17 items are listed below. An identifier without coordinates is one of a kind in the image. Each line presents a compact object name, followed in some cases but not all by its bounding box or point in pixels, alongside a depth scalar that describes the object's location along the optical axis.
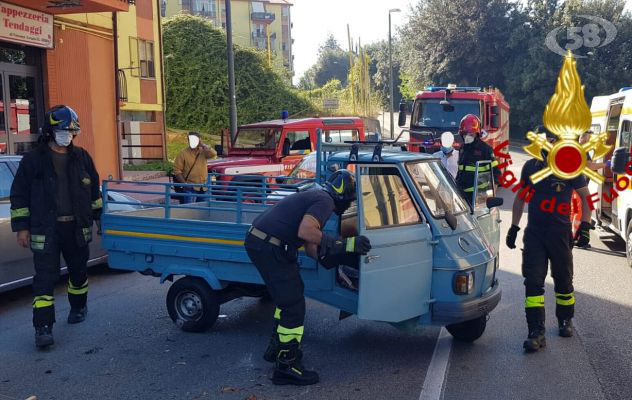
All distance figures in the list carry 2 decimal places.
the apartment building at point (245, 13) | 72.75
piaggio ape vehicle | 5.07
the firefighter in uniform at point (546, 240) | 5.56
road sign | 31.25
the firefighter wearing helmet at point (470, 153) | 7.93
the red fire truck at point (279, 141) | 12.96
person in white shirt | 8.61
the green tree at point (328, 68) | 95.38
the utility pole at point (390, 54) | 36.85
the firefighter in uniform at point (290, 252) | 4.84
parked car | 6.88
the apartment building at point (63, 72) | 14.30
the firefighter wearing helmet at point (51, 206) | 5.88
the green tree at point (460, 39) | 43.84
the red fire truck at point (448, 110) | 16.28
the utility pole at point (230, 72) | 17.56
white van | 8.95
